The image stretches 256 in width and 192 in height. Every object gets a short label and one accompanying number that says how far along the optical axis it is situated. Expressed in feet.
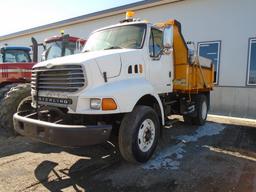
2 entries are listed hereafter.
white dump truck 10.21
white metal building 27.74
